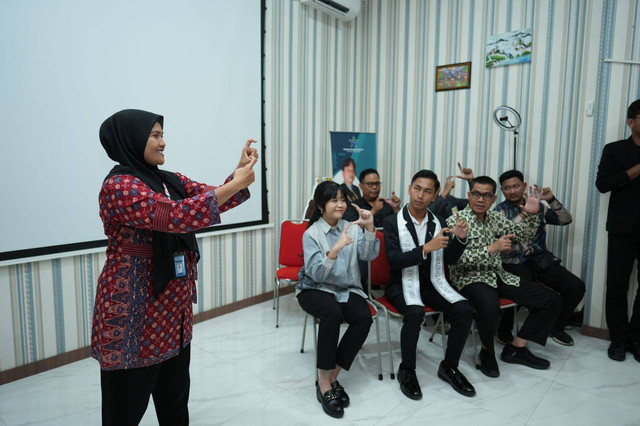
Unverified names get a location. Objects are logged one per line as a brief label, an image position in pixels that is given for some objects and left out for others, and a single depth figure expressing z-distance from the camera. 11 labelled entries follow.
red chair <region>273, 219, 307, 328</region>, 3.52
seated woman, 2.31
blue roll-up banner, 4.43
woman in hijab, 1.32
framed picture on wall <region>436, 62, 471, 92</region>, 3.96
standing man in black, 2.85
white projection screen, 2.42
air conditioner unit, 4.10
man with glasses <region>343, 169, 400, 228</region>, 3.62
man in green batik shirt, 2.73
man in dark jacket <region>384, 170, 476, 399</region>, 2.47
